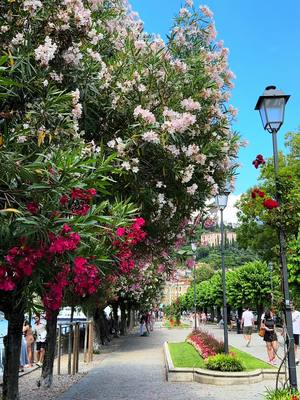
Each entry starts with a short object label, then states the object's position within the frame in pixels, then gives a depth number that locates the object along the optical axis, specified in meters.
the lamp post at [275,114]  7.84
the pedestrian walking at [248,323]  25.00
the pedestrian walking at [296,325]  17.01
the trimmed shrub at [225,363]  12.95
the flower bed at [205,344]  15.89
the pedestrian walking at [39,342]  19.70
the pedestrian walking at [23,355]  16.75
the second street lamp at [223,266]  14.27
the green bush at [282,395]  6.77
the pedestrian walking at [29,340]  18.20
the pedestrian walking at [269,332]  16.42
